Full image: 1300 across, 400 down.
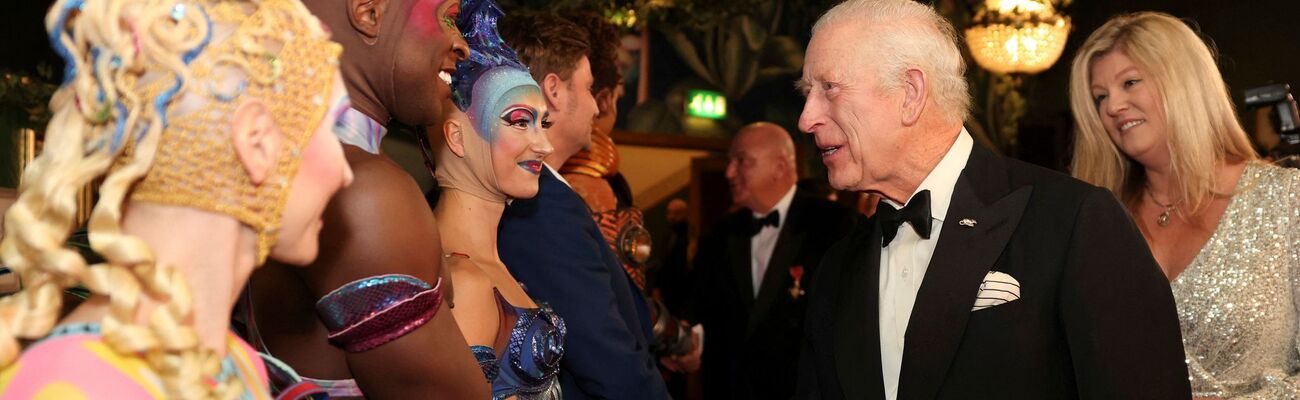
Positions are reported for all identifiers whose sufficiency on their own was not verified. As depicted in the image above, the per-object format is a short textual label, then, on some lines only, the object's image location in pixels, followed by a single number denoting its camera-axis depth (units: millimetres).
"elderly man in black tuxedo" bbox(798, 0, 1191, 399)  2006
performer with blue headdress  2150
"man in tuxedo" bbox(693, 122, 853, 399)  5137
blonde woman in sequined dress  2721
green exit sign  8031
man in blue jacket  2496
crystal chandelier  7473
